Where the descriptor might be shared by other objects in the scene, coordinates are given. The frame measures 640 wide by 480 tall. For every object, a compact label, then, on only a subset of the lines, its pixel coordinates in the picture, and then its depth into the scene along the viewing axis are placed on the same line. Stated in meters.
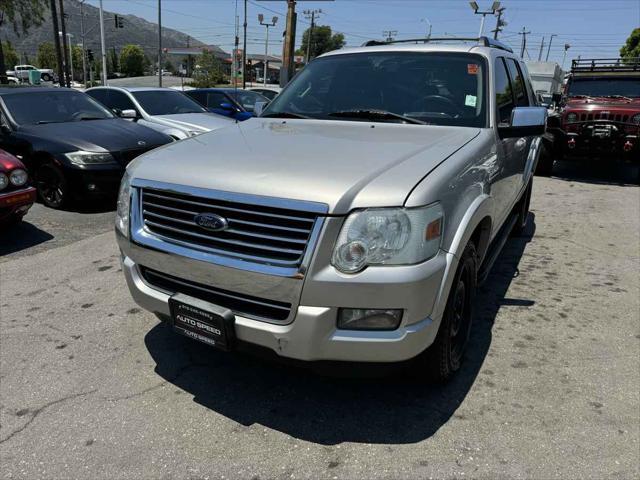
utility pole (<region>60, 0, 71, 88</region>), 33.97
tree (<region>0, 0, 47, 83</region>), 23.86
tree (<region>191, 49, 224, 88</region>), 57.06
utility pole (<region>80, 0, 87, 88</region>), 52.56
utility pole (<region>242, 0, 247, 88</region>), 43.71
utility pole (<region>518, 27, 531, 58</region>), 74.25
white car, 8.98
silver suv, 2.18
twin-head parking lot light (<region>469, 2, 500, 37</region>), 27.78
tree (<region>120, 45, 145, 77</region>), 102.25
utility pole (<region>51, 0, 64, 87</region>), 29.17
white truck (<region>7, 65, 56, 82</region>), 52.33
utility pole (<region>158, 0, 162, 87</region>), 36.45
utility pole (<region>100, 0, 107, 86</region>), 35.19
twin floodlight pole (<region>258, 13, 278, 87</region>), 40.97
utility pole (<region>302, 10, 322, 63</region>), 74.28
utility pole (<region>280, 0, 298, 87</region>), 18.53
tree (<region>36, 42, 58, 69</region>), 87.69
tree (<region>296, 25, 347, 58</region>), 109.96
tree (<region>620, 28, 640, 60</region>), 42.12
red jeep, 10.05
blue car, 13.01
